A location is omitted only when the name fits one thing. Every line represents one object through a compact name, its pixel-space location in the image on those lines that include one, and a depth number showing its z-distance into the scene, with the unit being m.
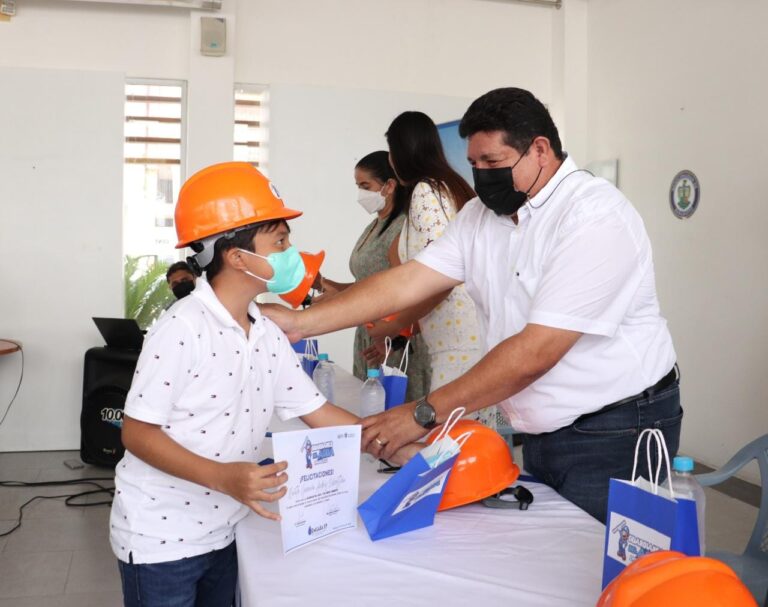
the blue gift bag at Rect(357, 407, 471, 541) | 1.44
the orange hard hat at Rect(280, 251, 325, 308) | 2.30
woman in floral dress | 2.80
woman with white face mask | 3.18
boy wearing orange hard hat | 1.47
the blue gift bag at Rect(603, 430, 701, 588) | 1.08
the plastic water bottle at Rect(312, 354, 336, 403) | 2.82
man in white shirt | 1.73
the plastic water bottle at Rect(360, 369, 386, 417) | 2.43
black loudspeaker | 5.00
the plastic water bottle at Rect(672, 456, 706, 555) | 1.25
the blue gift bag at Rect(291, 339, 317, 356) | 3.61
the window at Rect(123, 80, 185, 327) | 5.73
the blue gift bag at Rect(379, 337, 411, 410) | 2.46
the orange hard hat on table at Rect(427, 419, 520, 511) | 1.69
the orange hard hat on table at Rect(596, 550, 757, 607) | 0.88
